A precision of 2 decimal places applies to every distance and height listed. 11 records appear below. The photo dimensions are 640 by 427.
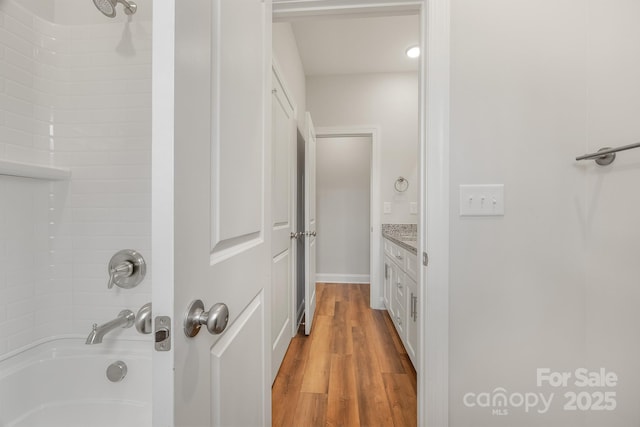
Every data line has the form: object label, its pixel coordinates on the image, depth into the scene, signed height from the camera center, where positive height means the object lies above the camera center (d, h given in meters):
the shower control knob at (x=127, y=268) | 1.04 -0.22
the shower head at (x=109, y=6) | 0.98 +0.75
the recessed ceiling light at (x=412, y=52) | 2.75 +1.65
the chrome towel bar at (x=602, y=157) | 0.97 +0.21
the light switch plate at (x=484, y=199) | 1.08 +0.06
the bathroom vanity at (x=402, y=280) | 1.81 -0.54
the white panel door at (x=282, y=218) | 1.70 -0.03
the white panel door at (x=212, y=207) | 0.41 +0.01
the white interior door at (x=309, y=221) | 2.35 -0.07
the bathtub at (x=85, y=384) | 1.05 -0.68
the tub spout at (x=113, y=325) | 0.83 -0.37
